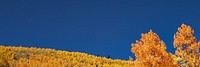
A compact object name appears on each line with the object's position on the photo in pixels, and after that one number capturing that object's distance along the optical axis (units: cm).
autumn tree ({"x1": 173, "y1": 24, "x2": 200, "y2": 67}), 3675
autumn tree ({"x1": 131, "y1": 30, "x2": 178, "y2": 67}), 3397
